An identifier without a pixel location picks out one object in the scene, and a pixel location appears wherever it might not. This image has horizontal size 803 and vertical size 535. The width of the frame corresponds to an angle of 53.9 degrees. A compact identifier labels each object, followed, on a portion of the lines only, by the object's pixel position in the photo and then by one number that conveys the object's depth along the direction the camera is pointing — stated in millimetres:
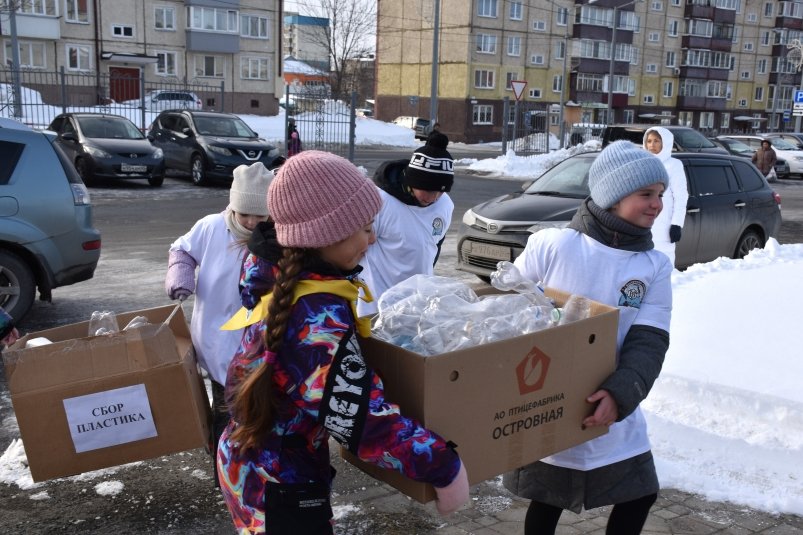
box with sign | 2771
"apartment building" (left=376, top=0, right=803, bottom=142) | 55969
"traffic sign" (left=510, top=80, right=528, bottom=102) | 26953
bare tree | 59000
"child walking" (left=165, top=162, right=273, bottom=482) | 3594
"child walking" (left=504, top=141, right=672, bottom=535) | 2682
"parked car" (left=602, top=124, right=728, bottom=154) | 19469
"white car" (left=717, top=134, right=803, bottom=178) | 28578
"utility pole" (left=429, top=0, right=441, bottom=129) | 29562
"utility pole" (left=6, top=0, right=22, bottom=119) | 22608
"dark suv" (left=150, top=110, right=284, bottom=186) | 18391
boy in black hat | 4250
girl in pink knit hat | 1845
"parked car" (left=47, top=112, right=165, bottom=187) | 17156
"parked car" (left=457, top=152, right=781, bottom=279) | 8883
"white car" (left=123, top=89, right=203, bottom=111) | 32219
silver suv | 6707
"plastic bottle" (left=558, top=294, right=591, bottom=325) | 2479
